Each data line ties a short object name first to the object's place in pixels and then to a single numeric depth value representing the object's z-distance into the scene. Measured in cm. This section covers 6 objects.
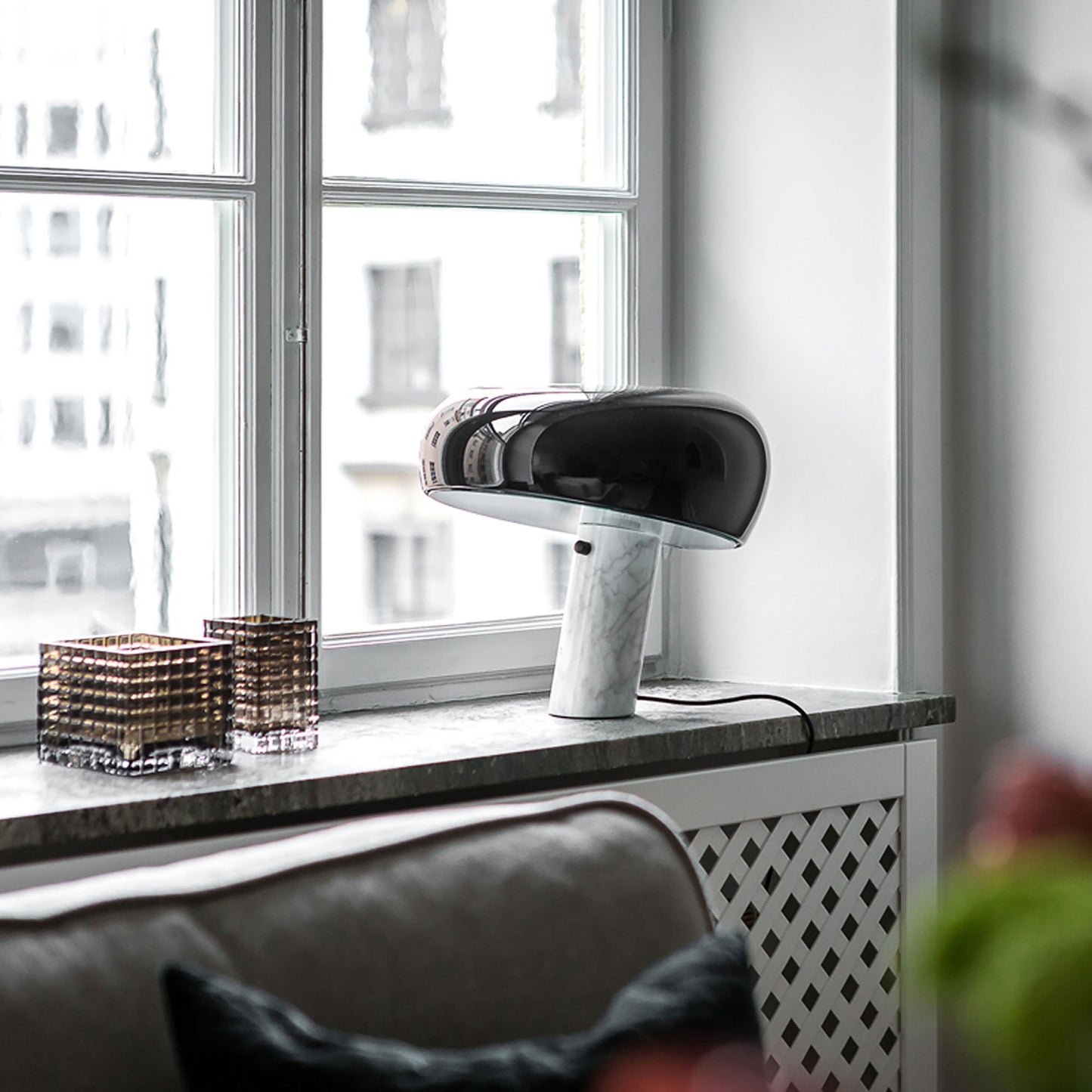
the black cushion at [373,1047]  276
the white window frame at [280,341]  414
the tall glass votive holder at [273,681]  390
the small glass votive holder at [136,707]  376
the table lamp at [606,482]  396
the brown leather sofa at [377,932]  296
